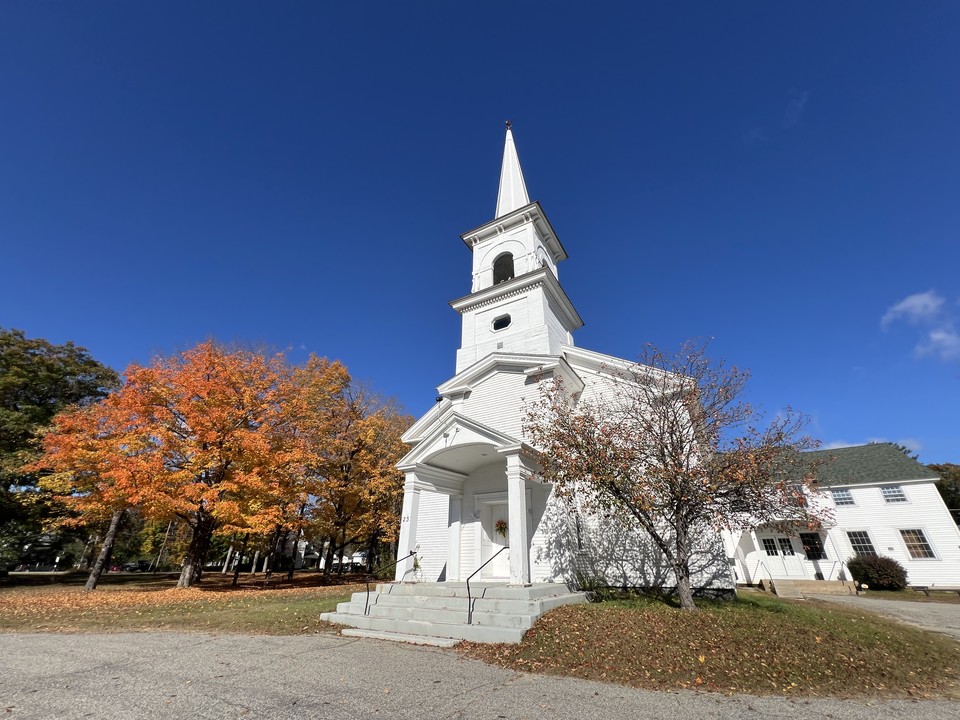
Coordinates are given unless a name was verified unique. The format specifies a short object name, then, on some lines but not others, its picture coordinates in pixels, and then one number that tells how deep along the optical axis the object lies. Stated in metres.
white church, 11.09
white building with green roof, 21.05
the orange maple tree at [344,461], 20.58
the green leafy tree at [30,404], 20.22
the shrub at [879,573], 20.38
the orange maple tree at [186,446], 14.77
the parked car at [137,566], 47.16
